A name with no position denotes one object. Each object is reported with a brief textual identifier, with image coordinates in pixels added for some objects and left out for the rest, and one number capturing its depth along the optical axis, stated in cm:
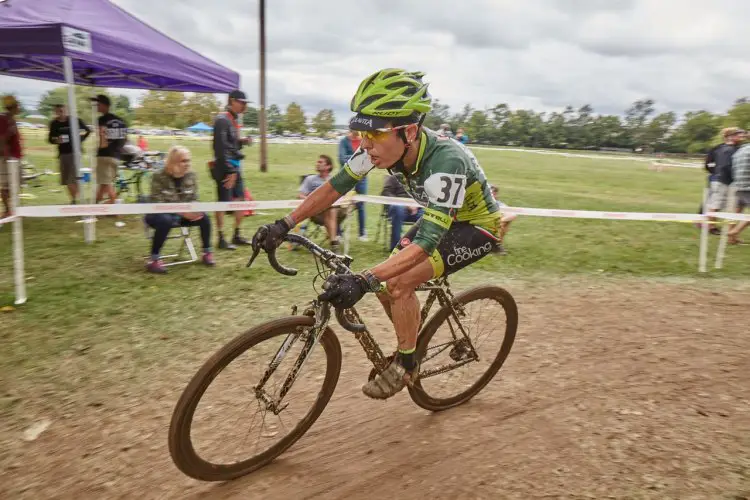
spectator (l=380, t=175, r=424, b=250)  843
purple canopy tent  723
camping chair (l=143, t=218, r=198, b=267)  732
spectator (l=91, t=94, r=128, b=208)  969
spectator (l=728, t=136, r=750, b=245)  930
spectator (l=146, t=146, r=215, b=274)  686
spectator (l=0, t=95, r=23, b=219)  848
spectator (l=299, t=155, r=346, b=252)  832
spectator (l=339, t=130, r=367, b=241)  954
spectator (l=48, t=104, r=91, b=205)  982
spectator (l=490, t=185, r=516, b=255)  895
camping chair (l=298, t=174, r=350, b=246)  850
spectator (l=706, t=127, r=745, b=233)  1040
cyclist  276
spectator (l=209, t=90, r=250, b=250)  788
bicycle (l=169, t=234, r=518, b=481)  260
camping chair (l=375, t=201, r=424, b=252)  895
